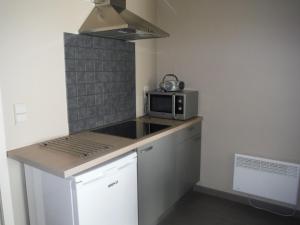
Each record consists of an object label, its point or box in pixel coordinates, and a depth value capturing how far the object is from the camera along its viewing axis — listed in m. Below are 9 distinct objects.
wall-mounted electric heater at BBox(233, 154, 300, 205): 2.32
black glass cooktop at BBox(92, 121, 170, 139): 2.05
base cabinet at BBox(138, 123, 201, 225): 1.95
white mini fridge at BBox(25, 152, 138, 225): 1.39
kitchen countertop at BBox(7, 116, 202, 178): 1.34
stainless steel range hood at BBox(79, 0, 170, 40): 1.74
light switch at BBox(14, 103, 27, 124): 1.60
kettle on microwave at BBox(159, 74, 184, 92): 2.66
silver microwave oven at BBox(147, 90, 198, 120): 2.53
